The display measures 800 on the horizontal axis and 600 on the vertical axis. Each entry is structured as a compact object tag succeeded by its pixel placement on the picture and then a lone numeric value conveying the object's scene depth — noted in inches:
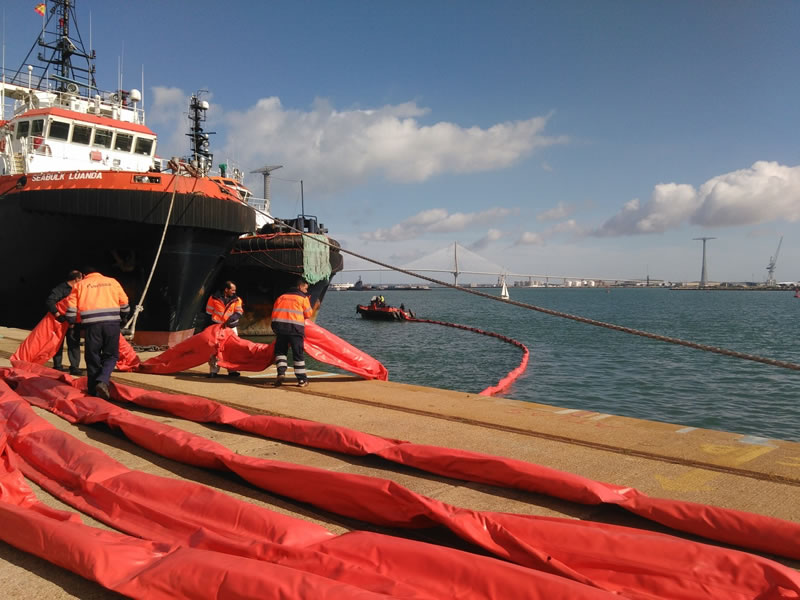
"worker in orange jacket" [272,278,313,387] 253.9
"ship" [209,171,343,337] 742.5
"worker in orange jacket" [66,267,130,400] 215.5
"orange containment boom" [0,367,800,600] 76.0
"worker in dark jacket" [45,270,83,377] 278.8
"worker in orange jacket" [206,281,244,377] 285.6
